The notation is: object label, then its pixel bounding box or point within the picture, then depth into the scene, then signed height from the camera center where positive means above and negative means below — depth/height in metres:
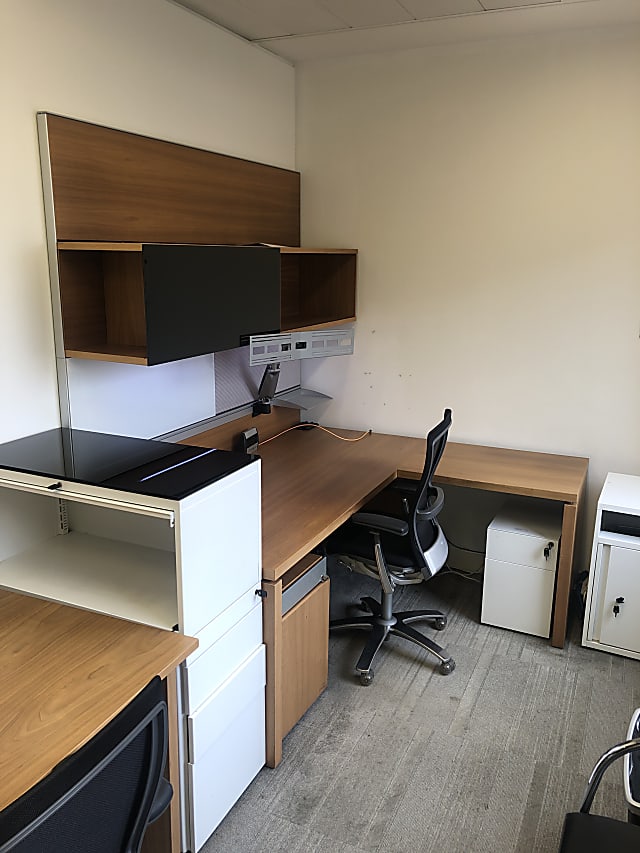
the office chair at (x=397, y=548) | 2.63 -1.05
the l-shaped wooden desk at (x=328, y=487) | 2.22 -0.83
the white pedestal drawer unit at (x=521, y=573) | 2.94 -1.23
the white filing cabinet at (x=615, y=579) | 2.79 -1.18
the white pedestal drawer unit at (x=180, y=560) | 1.81 -0.86
